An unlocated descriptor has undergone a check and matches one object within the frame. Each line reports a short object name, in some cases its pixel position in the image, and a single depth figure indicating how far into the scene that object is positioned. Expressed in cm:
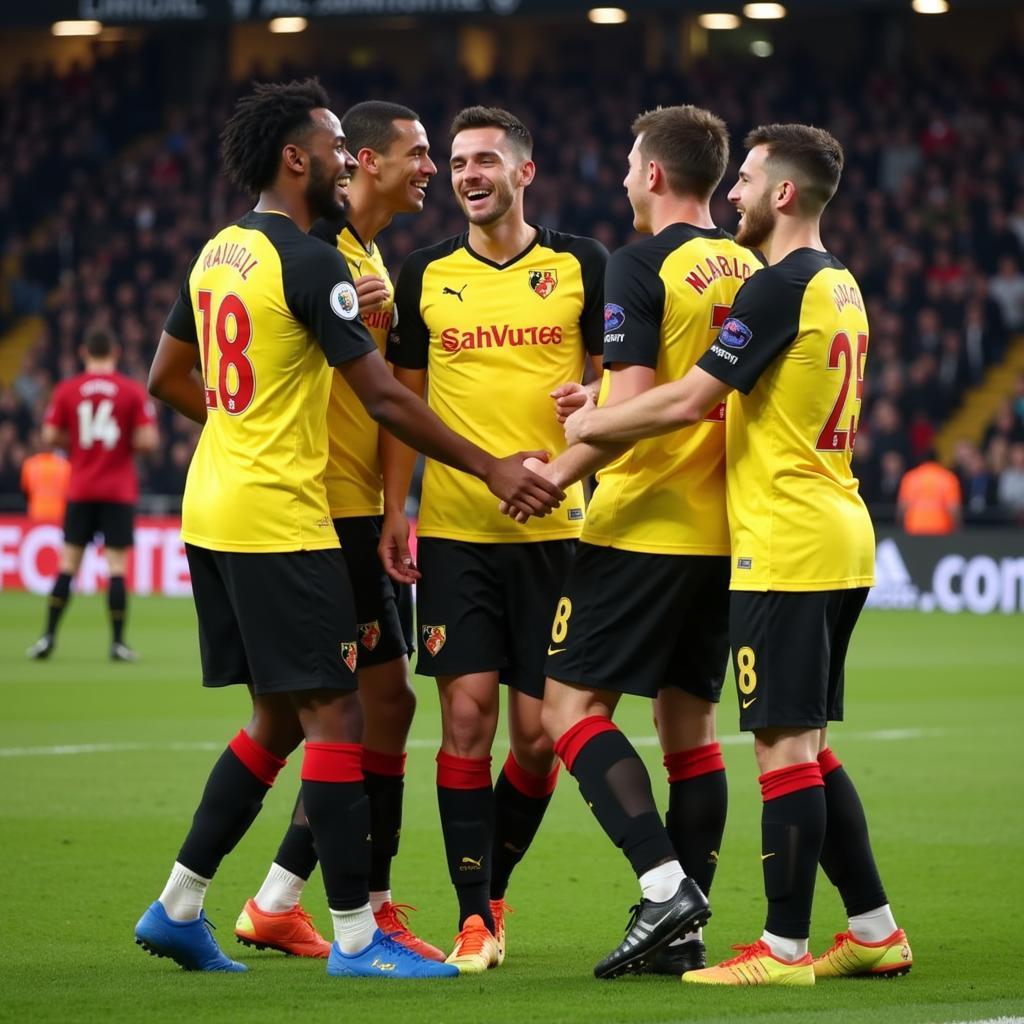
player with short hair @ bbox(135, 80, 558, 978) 991
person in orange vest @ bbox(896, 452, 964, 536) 4147
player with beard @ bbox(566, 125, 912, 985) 983
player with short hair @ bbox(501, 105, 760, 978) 1018
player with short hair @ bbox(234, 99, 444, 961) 1117
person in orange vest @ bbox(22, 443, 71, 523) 4344
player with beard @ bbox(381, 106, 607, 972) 1089
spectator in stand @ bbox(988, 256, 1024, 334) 4919
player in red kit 2844
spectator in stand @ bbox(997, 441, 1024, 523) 4359
